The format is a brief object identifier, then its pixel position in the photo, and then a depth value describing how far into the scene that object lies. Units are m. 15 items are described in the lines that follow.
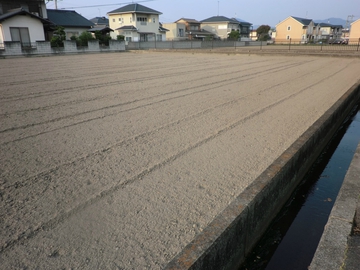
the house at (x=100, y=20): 51.97
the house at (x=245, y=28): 64.94
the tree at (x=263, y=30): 64.44
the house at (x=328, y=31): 72.94
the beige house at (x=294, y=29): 57.94
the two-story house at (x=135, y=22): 40.22
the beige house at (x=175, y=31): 50.71
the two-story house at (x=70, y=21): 33.09
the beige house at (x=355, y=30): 48.97
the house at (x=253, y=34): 73.50
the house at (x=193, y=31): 54.62
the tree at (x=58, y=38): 24.76
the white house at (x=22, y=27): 24.17
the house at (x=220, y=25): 58.19
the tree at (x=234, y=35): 49.18
